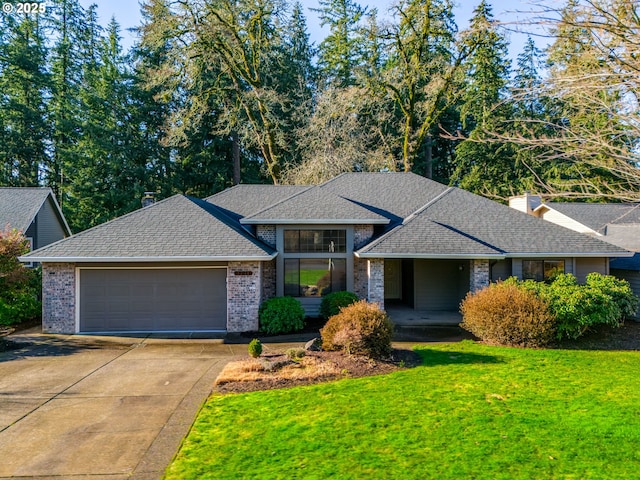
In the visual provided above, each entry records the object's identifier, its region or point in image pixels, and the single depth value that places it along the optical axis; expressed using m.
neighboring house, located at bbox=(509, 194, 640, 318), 15.84
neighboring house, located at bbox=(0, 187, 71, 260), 20.61
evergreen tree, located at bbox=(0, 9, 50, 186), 30.27
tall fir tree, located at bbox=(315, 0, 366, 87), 31.52
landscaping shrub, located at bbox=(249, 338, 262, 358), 9.32
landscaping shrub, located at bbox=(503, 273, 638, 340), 11.27
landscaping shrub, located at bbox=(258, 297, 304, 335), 12.66
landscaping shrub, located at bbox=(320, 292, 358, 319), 13.38
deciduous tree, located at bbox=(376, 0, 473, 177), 24.66
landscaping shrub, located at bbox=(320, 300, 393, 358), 9.38
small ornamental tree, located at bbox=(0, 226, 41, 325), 12.73
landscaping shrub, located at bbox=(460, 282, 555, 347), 10.96
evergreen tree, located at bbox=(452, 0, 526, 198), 29.02
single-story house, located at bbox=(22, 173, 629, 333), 12.88
